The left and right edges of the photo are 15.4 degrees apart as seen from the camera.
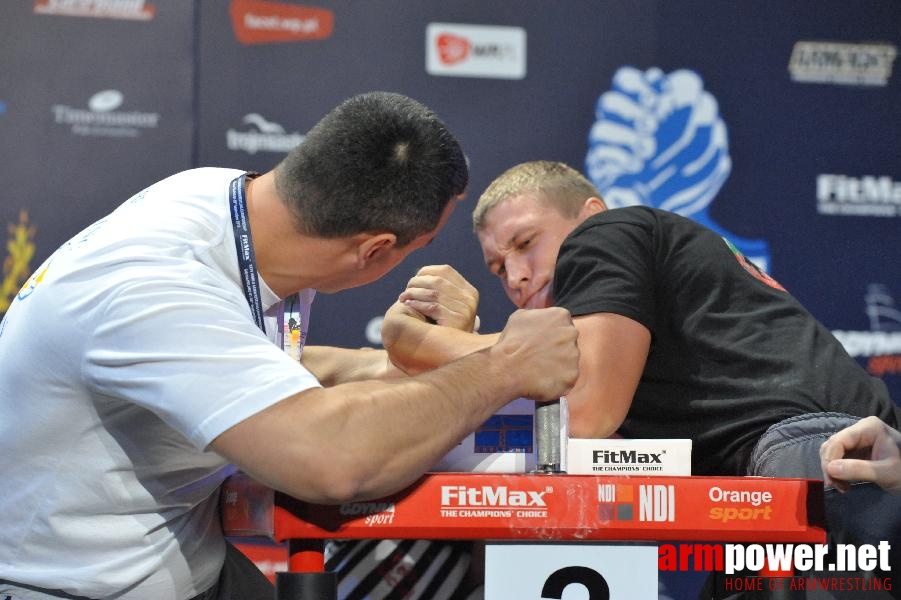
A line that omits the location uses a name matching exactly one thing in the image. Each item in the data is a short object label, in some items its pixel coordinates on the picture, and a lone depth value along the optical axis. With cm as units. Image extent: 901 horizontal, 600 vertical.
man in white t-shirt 394
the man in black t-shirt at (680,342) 448
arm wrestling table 399
